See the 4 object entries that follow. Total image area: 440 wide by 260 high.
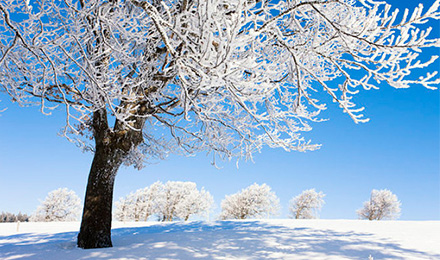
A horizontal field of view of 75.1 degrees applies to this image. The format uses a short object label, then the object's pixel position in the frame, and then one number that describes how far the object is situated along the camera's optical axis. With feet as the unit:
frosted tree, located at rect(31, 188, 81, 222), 108.17
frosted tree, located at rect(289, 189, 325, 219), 100.78
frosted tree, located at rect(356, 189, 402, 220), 94.12
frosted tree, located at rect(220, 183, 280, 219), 101.71
